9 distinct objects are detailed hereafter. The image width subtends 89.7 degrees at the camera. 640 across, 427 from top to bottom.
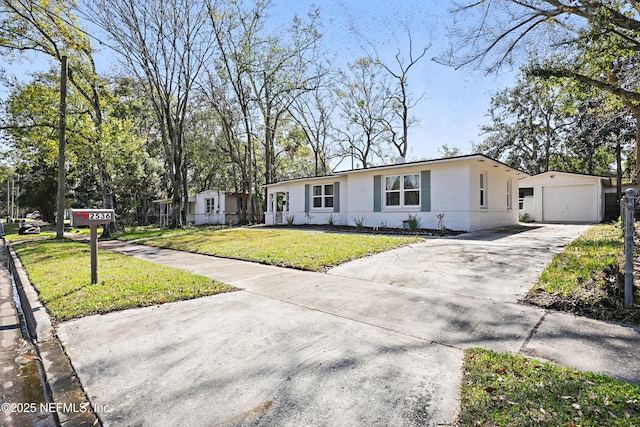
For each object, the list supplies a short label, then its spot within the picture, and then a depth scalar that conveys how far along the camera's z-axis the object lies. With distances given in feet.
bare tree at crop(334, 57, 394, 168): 87.45
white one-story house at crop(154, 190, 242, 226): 85.06
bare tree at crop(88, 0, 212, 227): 49.67
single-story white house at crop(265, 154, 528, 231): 40.55
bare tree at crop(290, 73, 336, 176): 90.07
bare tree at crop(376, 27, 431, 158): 78.82
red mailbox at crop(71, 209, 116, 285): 15.42
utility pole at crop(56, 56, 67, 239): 41.81
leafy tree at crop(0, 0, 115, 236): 43.93
